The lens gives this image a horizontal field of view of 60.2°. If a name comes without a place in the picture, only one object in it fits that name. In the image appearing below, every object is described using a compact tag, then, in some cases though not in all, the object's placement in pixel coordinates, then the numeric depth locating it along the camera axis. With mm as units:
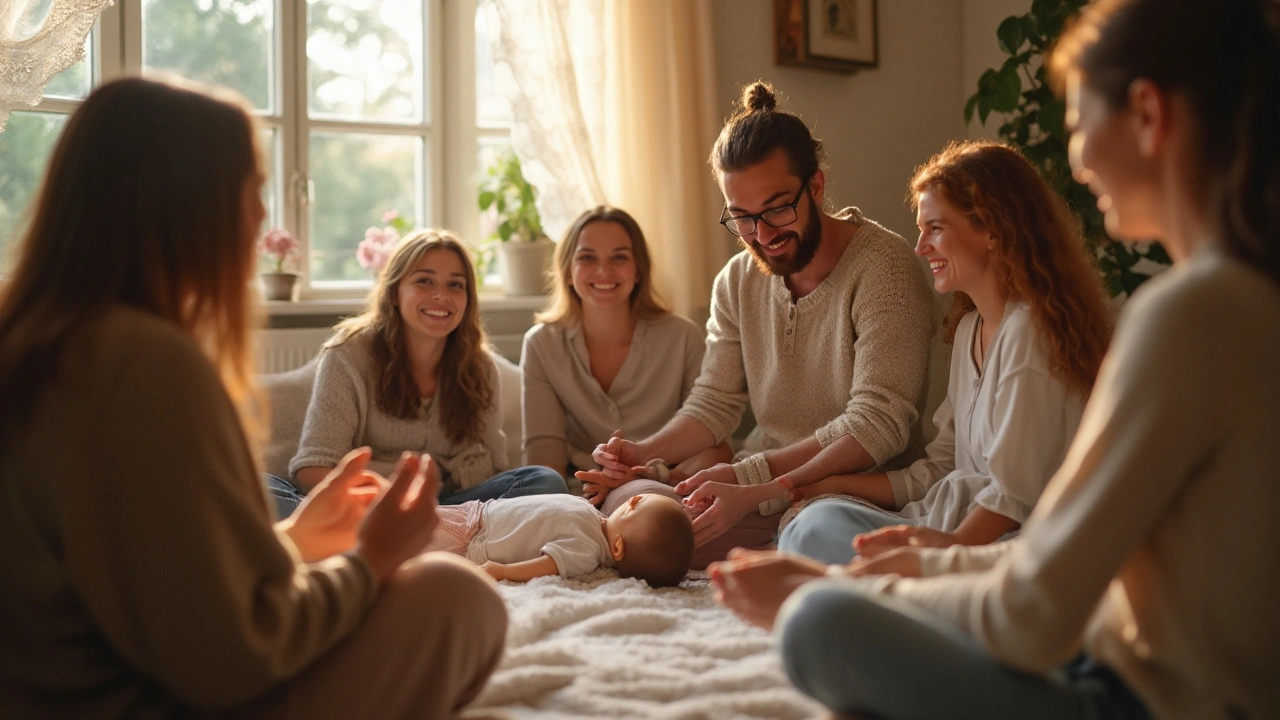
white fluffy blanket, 1437
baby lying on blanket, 2193
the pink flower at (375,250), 3436
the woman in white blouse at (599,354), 3014
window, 3242
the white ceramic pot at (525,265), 3607
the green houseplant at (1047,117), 2949
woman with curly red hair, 1812
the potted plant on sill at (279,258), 3279
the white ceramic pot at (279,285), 3340
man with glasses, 2287
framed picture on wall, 3674
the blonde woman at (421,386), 2727
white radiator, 3225
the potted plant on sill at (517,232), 3600
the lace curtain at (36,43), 2594
